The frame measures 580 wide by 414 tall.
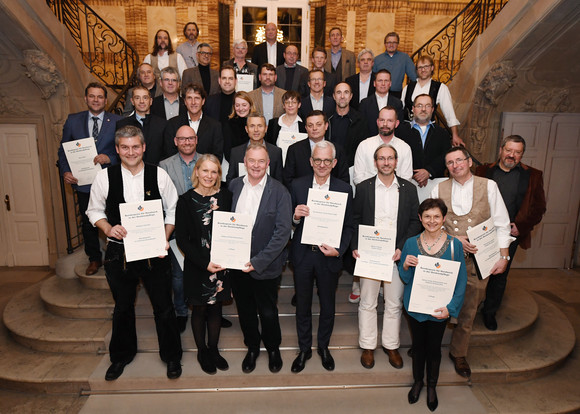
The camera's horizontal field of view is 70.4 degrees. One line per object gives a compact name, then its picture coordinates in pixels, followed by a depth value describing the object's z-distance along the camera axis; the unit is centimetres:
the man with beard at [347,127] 445
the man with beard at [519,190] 412
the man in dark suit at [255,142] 399
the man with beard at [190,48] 658
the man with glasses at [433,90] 496
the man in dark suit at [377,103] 475
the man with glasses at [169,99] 462
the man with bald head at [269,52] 676
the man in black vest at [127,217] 318
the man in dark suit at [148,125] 418
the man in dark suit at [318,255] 339
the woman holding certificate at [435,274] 317
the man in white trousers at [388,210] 344
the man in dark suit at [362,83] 536
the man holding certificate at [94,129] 433
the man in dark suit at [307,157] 386
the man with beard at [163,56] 618
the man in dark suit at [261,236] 330
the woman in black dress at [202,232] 322
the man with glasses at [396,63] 582
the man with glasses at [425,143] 425
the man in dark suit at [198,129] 416
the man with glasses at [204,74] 569
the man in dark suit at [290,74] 589
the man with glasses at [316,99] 488
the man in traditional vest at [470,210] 346
